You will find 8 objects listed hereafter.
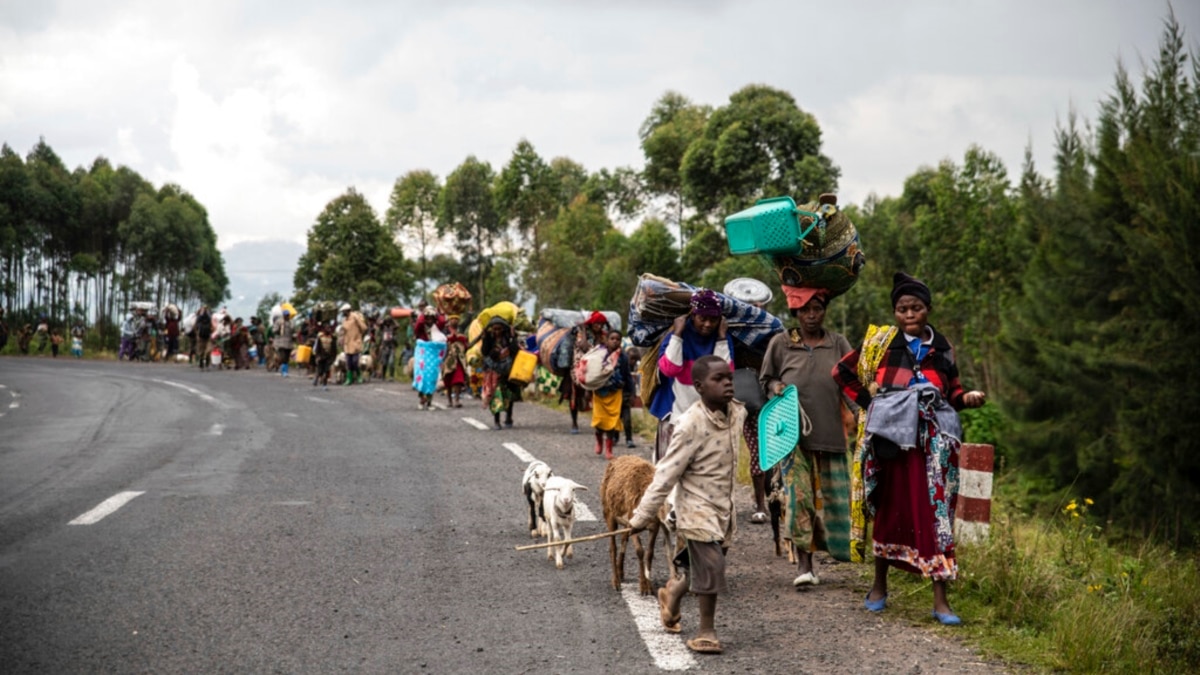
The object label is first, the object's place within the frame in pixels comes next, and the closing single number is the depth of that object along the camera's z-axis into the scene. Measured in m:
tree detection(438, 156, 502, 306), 61.38
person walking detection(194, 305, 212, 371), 38.53
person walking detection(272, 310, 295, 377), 36.91
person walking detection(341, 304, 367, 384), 28.31
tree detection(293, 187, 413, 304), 55.75
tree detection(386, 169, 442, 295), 70.94
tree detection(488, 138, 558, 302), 58.44
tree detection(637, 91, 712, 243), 52.19
